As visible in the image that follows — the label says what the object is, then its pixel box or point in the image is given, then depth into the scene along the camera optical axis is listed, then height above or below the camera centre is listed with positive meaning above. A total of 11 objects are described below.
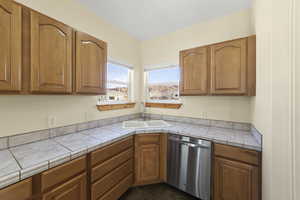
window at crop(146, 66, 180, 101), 2.58 +0.33
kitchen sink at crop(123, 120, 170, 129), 2.26 -0.45
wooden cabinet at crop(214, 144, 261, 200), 1.30 -0.81
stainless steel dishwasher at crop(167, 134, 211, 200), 1.57 -0.88
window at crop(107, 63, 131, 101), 2.35 +0.35
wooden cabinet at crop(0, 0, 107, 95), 0.95 +0.41
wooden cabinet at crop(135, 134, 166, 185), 1.87 -0.89
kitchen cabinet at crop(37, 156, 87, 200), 0.92 -0.67
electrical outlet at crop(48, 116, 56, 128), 1.49 -0.26
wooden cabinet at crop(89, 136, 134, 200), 1.30 -0.84
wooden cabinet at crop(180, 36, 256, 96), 1.50 +0.42
